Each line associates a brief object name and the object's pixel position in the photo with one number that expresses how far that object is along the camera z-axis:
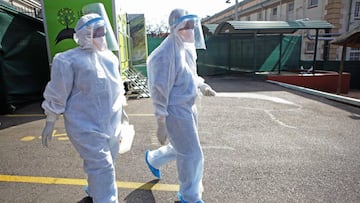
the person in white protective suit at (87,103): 2.02
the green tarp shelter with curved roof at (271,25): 11.20
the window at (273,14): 24.02
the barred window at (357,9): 16.52
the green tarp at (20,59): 6.03
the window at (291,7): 21.43
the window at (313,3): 18.46
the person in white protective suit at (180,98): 2.13
